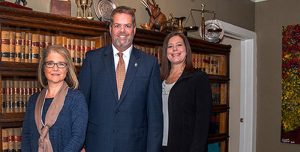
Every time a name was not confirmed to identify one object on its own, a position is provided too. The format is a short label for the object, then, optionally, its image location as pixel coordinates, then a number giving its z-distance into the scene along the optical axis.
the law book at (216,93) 3.32
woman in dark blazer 2.08
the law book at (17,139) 1.92
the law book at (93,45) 2.28
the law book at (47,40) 2.03
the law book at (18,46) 1.88
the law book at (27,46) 1.92
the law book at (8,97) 1.89
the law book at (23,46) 1.91
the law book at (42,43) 2.00
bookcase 1.81
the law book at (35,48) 1.96
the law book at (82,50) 2.19
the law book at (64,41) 2.09
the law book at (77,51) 2.17
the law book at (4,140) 1.87
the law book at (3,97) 1.86
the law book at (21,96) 1.95
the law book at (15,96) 1.92
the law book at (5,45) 1.82
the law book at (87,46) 2.22
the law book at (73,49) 2.15
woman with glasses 1.73
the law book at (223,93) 3.43
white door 4.28
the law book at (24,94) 1.96
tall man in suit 1.83
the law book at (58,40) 2.07
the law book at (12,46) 1.85
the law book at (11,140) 1.90
